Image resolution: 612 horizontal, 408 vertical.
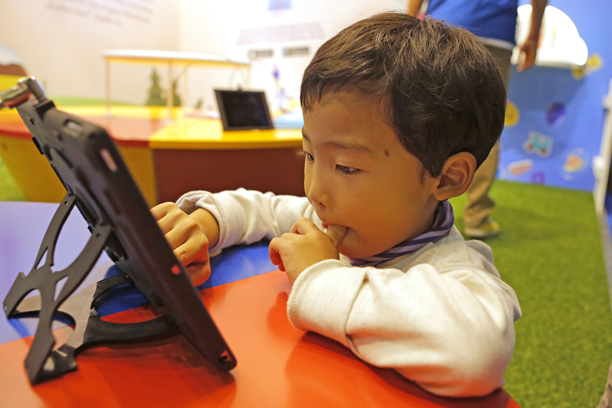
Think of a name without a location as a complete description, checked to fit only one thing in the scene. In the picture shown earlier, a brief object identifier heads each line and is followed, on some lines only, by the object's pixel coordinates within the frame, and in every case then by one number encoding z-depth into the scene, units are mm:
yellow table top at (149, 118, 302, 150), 1440
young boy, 392
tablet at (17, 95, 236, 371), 271
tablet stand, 347
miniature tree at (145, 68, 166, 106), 3449
